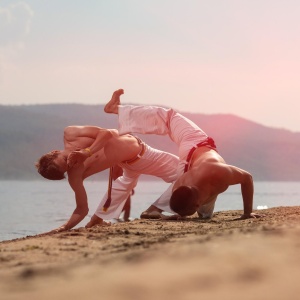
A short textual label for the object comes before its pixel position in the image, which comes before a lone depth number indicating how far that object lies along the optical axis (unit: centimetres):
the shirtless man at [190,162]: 748
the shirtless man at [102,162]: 786
